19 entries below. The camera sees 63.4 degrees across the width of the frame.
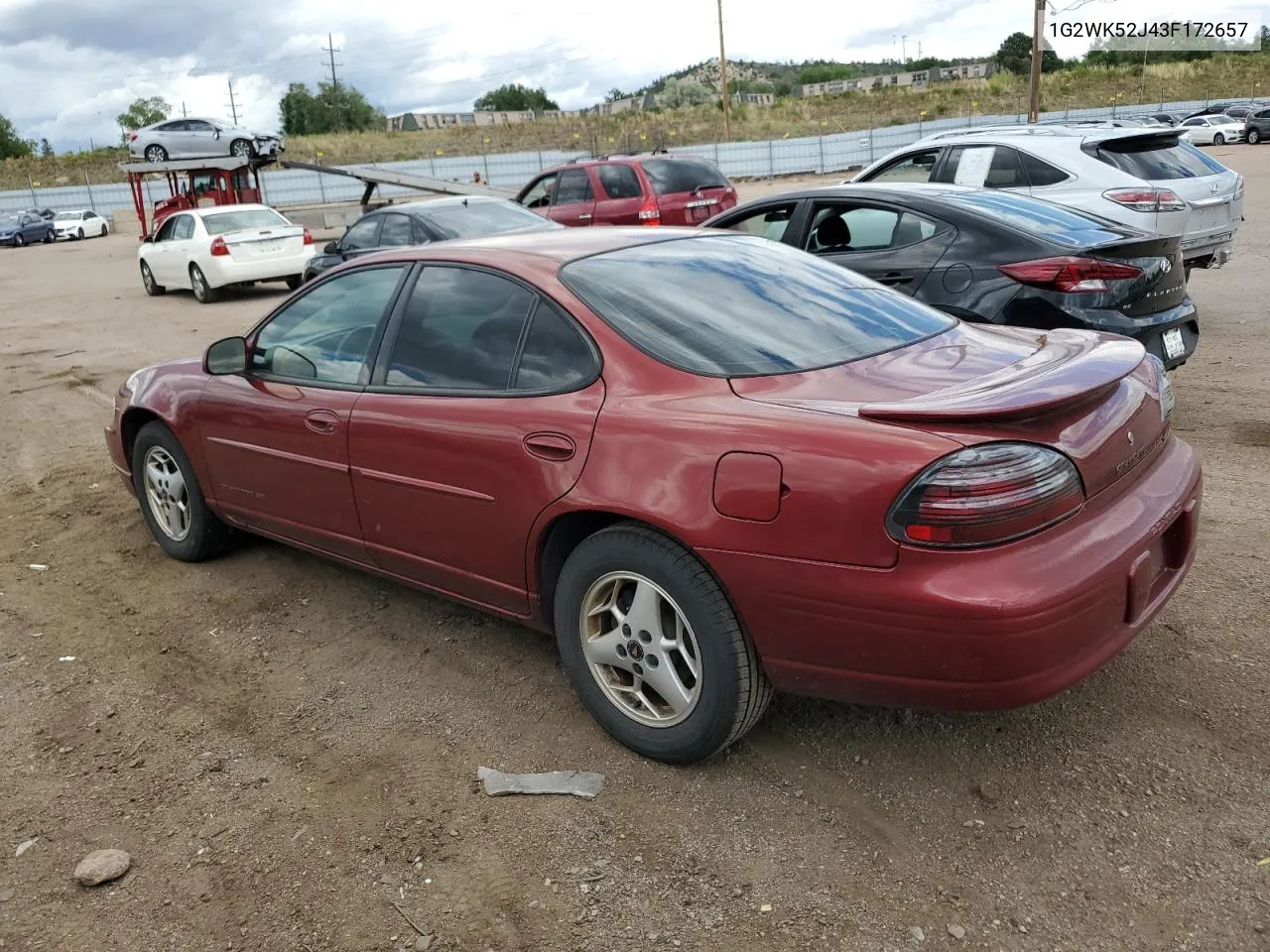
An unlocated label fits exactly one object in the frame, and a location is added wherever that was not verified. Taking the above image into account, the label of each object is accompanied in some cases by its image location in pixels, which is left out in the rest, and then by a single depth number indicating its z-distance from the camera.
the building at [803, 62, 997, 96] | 110.91
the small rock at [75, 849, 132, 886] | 2.73
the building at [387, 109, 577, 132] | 103.35
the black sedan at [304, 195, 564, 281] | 11.16
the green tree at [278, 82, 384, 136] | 95.12
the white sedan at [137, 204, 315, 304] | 15.27
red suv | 13.59
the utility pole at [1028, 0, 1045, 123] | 29.67
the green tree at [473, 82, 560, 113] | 125.31
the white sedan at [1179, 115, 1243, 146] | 38.31
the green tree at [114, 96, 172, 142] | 104.94
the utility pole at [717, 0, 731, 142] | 48.47
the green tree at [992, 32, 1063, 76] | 81.81
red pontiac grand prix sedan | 2.44
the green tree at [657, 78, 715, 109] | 90.62
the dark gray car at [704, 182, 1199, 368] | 5.43
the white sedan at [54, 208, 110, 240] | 37.92
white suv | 8.45
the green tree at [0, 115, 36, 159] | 87.50
